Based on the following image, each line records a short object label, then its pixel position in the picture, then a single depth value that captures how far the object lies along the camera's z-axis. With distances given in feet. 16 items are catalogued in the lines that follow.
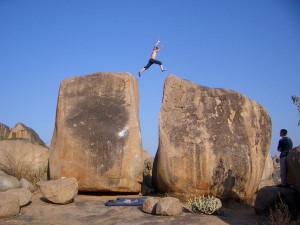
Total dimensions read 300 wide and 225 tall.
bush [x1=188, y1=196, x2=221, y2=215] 22.13
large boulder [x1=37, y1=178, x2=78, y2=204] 24.39
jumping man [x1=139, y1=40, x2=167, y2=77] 36.26
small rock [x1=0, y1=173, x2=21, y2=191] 25.90
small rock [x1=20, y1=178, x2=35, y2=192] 28.14
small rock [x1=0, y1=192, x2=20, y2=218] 20.29
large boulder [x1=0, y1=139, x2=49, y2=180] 30.17
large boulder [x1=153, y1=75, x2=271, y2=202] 25.79
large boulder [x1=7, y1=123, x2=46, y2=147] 45.14
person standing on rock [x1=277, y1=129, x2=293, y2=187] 22.99
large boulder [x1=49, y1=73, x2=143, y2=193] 28.02
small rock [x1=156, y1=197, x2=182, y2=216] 21.36
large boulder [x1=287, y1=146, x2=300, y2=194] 19.76
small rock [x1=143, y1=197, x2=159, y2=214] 22.25
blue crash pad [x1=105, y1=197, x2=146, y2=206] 24.57
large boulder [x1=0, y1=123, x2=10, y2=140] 45.93
